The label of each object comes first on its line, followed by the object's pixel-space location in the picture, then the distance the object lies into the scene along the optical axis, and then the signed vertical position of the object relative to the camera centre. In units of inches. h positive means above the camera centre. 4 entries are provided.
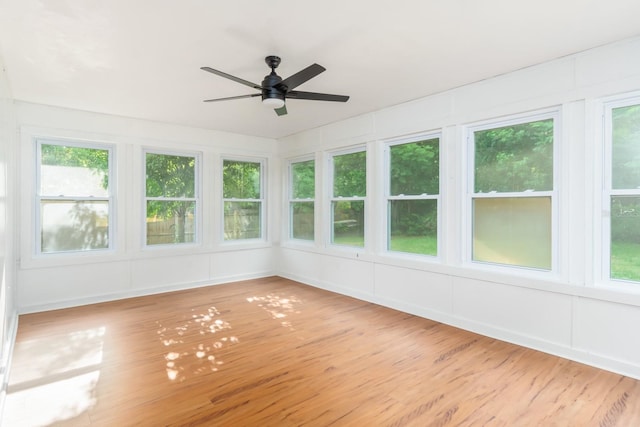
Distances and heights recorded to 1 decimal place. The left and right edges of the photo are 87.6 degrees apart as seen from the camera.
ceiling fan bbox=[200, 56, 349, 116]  108.6 +41.8
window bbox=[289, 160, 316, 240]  234.7 +8.7
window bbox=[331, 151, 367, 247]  196.5 +8.2
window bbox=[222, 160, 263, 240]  234.8 +8.6
